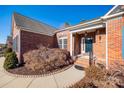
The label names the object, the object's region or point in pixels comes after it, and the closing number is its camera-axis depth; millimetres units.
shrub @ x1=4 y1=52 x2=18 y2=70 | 5643
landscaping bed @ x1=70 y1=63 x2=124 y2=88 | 2750
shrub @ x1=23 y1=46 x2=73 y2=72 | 4733
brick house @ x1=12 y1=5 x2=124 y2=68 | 4013
